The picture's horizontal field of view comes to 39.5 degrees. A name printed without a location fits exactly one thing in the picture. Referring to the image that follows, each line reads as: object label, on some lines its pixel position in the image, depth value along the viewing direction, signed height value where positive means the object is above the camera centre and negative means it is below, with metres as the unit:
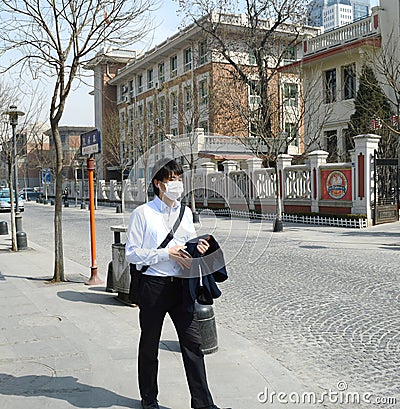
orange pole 9.45 -0.57
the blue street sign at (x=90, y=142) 9.35 +0.88
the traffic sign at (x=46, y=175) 54.79 +1.87
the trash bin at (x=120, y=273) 7.85 -1.15
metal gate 19.78 -0.13
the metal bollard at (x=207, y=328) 5.61 -1.40
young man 3.99 -0.64
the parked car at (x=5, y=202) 36.88 -0.50
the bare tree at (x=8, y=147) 15.43 +1.61
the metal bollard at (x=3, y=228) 20.00 -1.21
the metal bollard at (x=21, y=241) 15.29 -1.29
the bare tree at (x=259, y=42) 25.41 +8.24
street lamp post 14.66 +1.68
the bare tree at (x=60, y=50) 9.84 +2.59
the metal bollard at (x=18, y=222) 15.69 -0.79
